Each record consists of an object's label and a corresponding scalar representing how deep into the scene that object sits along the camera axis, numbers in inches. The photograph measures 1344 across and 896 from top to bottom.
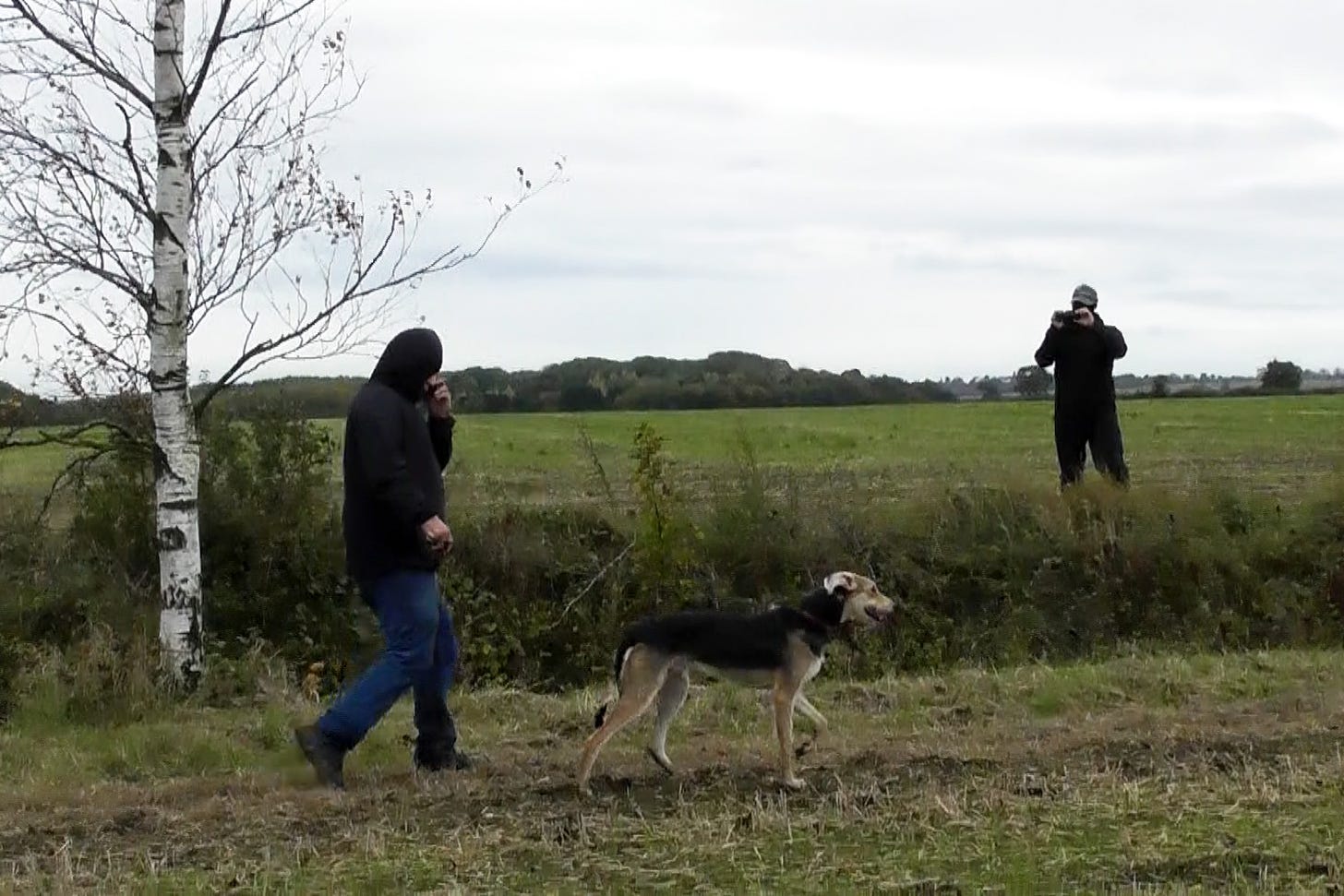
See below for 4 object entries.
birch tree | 438.6
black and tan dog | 322.7
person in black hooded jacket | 320.8
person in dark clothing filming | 571.8
